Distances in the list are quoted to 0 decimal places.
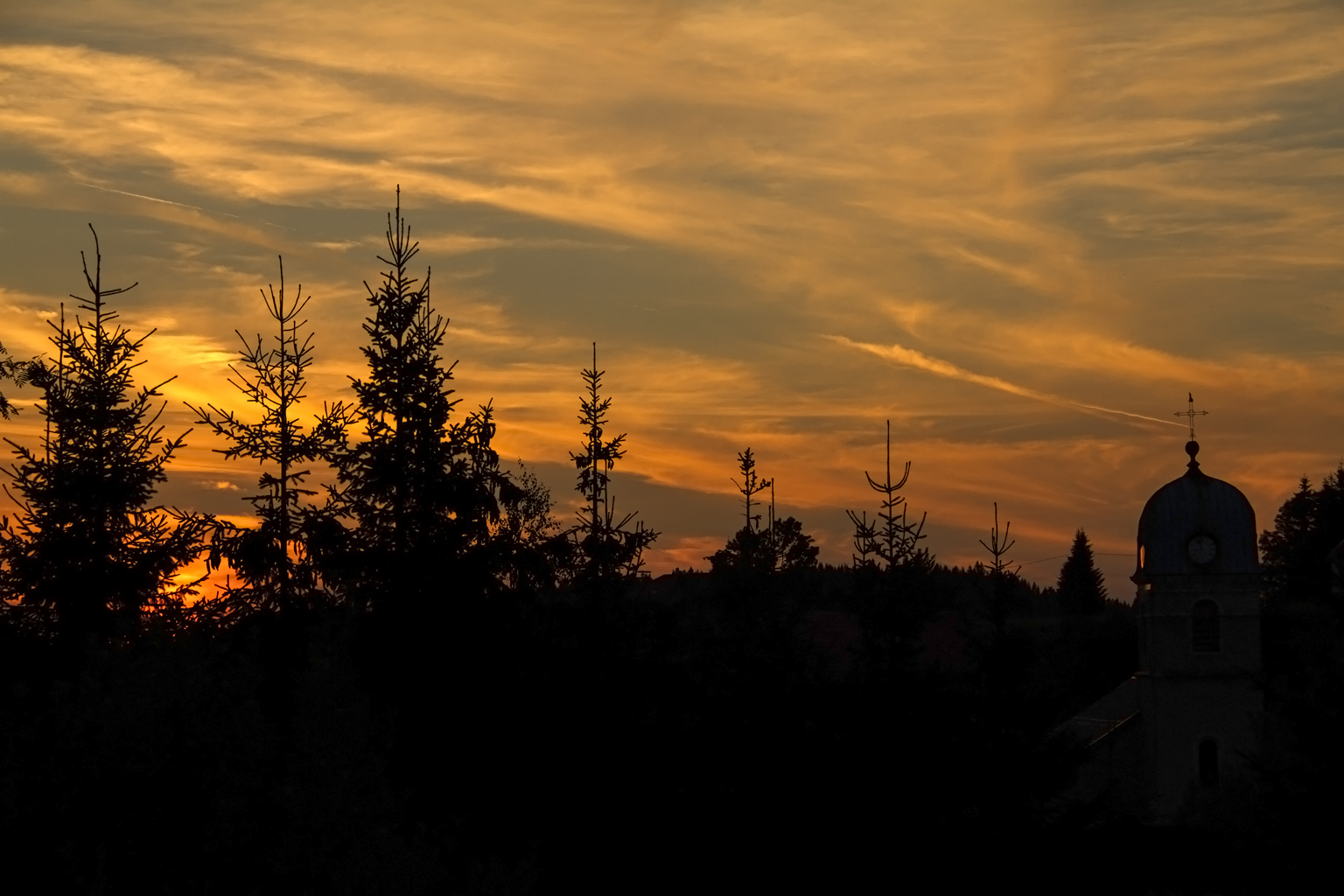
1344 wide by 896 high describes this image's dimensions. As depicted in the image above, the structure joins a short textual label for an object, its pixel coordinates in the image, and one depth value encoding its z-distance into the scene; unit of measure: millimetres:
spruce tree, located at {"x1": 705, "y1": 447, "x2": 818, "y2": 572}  69812
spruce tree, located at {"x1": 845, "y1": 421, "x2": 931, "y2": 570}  50344
